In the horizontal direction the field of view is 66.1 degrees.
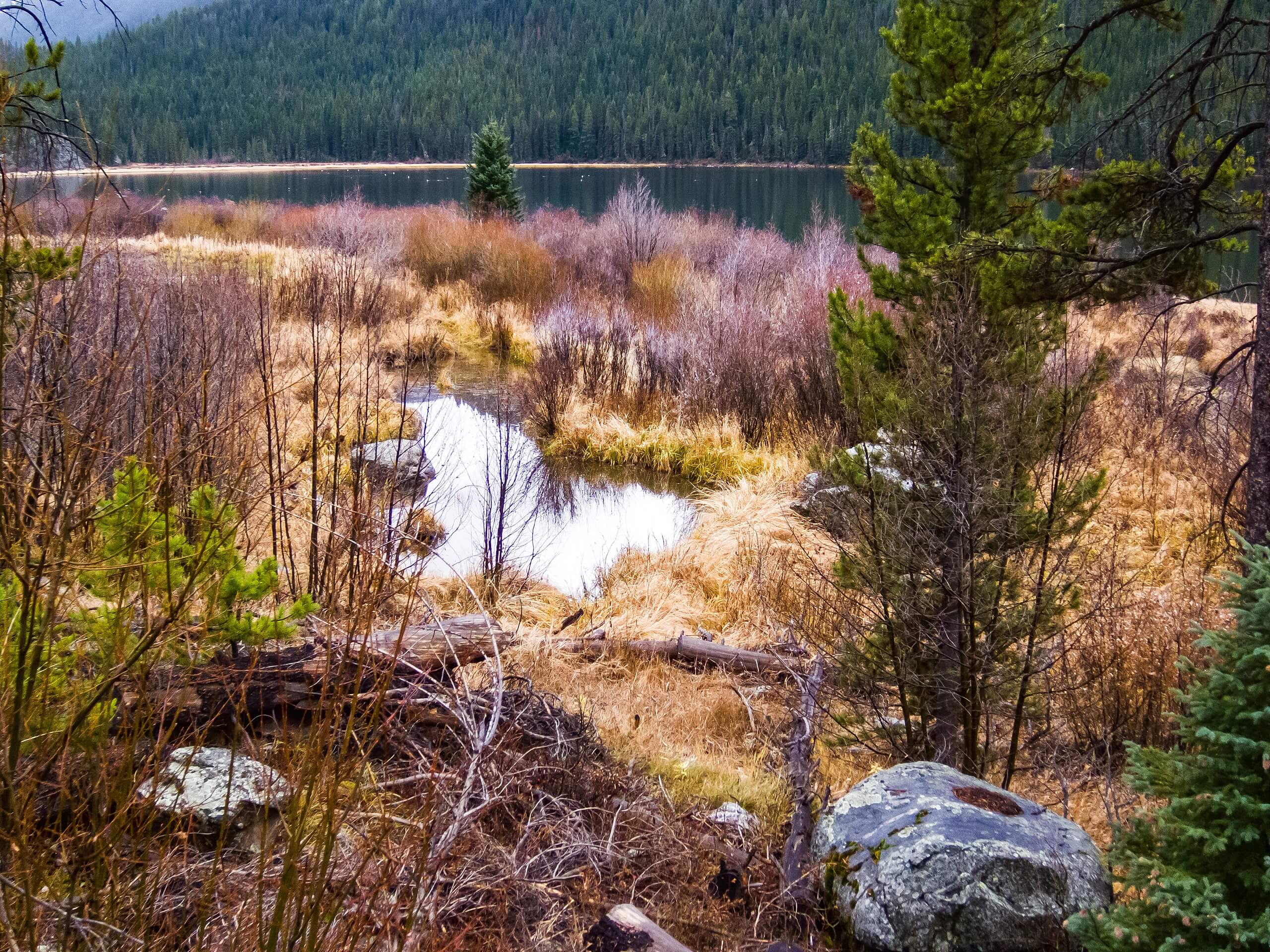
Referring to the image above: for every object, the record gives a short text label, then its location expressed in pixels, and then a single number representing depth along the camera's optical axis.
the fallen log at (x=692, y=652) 6.39
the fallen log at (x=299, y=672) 3.21
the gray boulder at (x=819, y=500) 5.07
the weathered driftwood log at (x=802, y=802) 3.38
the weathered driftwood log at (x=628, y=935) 2.82
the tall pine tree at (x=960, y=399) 4.24
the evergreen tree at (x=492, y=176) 27.00
